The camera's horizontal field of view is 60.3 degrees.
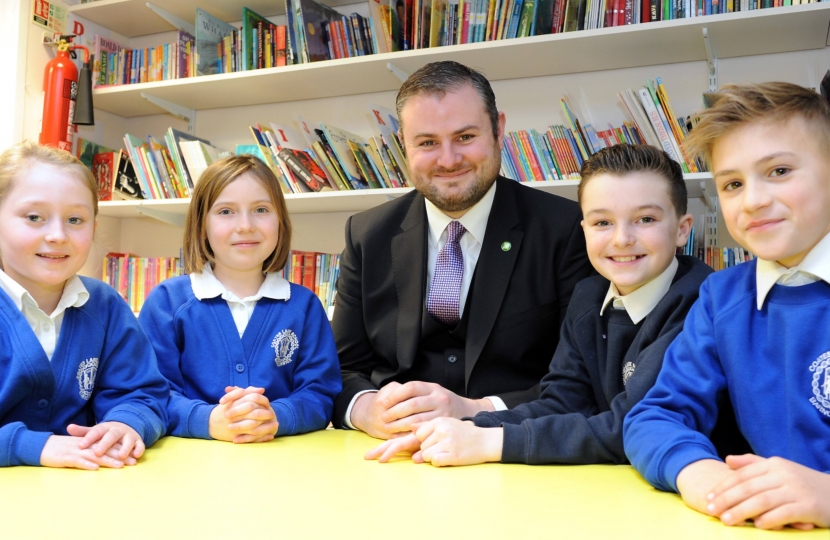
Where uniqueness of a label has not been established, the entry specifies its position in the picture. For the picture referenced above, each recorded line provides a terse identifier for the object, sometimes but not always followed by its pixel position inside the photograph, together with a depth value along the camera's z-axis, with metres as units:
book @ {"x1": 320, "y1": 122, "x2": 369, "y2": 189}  2.73
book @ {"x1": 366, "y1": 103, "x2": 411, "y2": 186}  2.70
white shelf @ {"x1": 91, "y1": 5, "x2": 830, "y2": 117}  2.30
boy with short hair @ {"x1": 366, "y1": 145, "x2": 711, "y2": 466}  1.17
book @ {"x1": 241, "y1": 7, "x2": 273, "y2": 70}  3.01
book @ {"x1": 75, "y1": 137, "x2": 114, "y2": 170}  3.27
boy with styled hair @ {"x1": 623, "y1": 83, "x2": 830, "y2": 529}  0.99
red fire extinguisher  3.03
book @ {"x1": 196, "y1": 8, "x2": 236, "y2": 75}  3.04
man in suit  1.67
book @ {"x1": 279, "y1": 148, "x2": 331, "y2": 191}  2.78
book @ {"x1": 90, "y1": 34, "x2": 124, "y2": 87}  3.32
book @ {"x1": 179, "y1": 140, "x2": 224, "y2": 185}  3.05
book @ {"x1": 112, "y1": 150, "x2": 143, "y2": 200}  3.15
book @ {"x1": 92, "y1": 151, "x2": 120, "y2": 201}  3.22
